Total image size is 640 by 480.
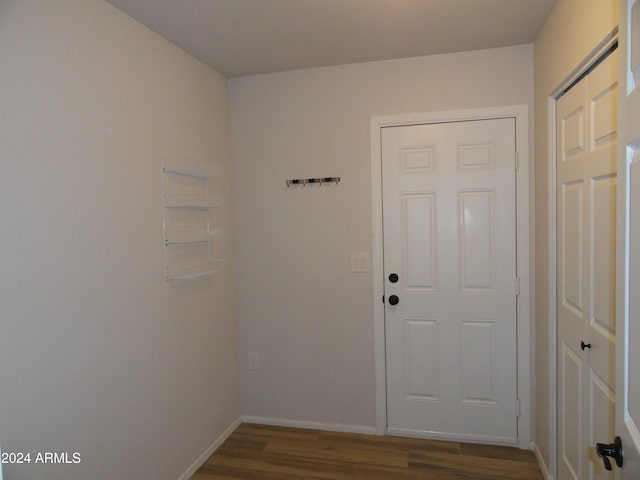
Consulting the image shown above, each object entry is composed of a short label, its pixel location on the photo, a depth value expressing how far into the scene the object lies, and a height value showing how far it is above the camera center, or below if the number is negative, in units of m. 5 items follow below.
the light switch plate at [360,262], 2.83 -0.26
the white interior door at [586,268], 1.54 -0.21
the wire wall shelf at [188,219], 2.31 +0.07
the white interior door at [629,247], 0.87 -0.06
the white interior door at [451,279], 2.63 -0.37
